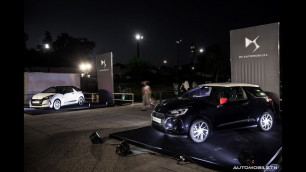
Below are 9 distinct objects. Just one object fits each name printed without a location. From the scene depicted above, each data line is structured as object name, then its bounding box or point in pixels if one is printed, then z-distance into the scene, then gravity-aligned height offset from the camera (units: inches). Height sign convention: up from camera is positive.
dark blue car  238.4 -26.5
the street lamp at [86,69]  828.7 +73.1
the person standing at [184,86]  599.5 +3.8
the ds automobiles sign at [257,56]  300.7 +43.0
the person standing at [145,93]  515.2 -12.0
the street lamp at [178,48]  1087.0 +194.7
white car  549.0 -22.7
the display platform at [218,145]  192.3 -60.6
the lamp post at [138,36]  898.7 +206.2
